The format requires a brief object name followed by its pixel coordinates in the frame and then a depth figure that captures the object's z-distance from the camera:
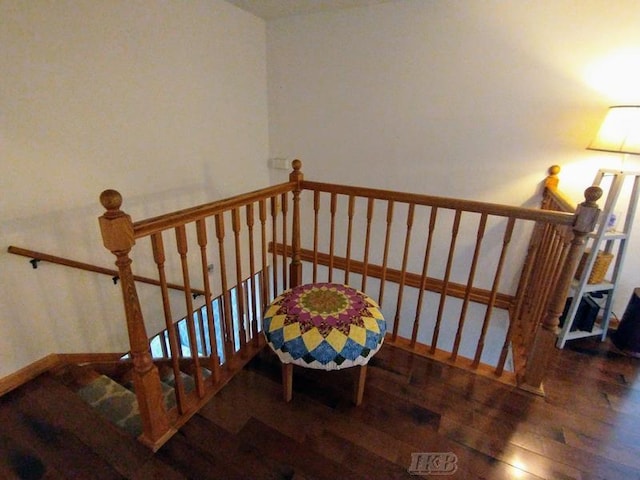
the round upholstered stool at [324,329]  1.31
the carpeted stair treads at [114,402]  1.62
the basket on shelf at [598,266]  2.08
